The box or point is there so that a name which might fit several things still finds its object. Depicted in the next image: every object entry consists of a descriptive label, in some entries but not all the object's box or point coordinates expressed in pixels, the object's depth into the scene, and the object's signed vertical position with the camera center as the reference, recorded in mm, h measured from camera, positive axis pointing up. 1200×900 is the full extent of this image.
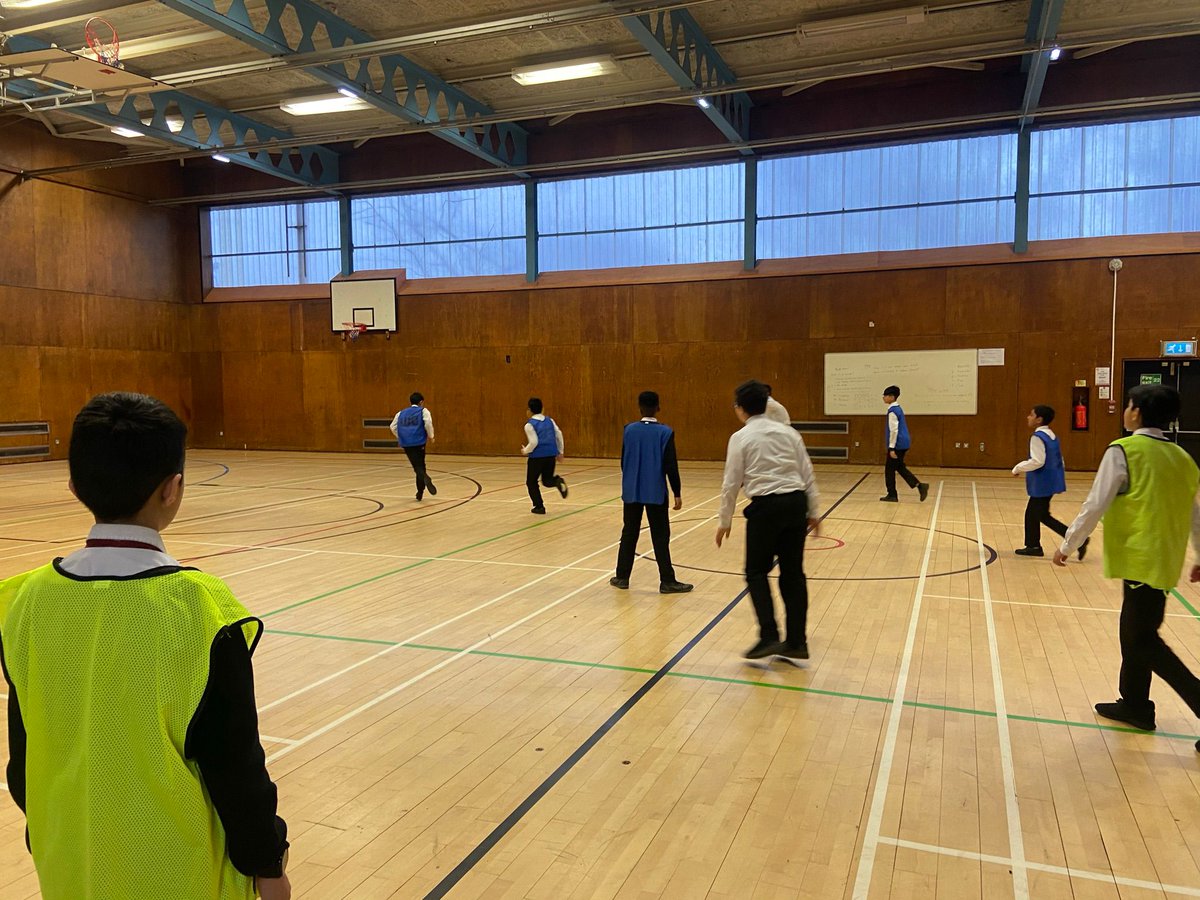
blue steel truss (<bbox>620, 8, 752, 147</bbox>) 11945 +5011
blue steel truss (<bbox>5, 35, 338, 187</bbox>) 15398 +5124
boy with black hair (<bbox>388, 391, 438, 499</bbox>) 12633 -813
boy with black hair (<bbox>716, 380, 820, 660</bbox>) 4945 -802
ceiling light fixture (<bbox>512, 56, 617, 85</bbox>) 13414 +4981
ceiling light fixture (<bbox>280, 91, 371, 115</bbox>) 14539 +4945
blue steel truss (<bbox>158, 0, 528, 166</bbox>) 11109 +5026
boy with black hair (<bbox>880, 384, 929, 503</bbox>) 12055 -1088
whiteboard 16469 -197
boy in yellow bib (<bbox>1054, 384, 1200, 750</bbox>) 3807 -684
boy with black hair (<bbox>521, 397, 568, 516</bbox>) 11266 -1015
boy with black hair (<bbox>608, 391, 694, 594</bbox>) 6773 -832
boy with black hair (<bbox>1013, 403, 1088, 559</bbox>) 7992 -1025
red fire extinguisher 15758 -838
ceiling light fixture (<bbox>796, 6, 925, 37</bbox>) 11711 +5027
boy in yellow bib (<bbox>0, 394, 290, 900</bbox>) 1341 -526
